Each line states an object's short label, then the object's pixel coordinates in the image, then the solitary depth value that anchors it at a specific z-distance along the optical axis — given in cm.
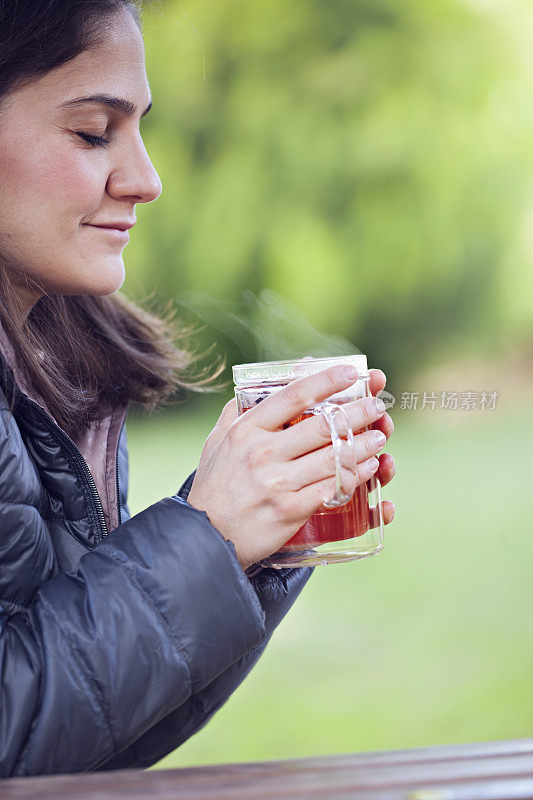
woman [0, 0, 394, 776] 279
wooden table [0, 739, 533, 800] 262
